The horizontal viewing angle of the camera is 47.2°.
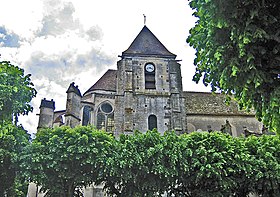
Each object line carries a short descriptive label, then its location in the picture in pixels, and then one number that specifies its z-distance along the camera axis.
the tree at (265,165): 16.75
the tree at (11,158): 16.50
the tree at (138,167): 16.69
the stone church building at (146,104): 25.97
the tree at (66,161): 16.69
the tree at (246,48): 5.68
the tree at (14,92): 12.78
